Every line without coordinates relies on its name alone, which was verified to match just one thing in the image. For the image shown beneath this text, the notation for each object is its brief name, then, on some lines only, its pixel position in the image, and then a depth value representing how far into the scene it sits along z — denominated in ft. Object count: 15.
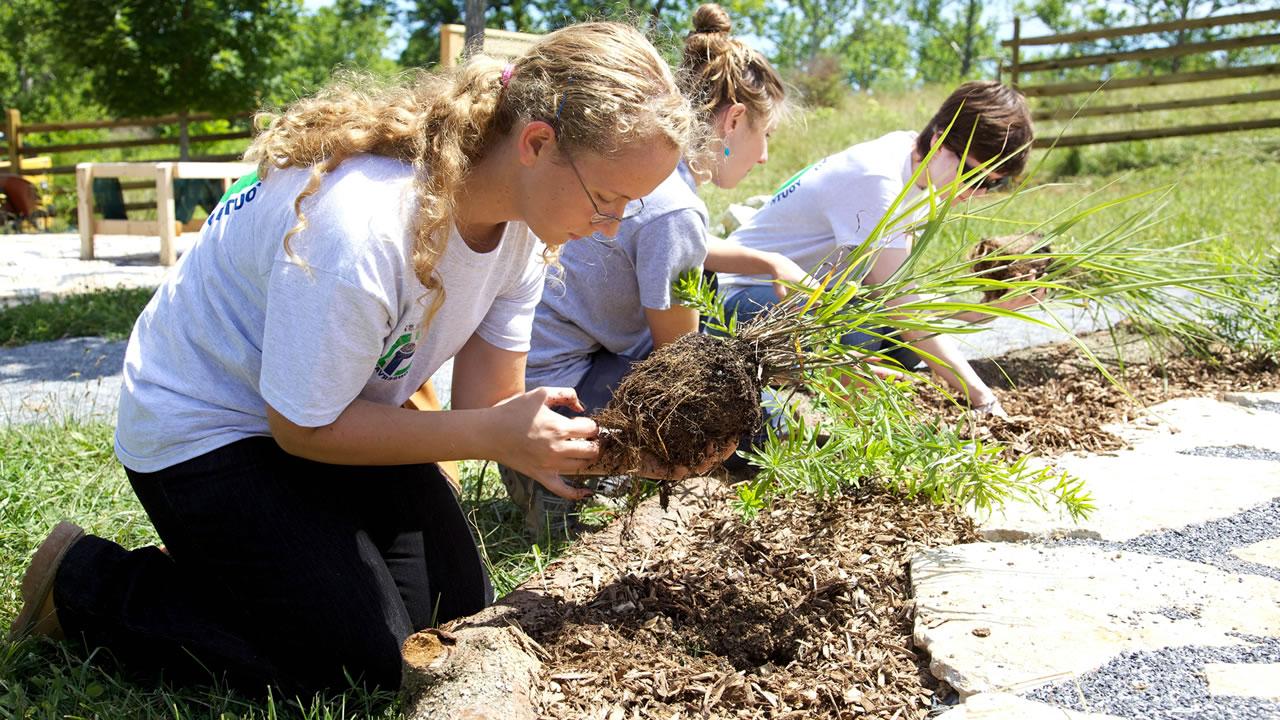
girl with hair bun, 8.64
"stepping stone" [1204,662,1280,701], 5.24
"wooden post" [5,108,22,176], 49.65
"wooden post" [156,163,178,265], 26.96
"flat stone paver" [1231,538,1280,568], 6.92
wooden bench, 27.20
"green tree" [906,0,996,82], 115.24
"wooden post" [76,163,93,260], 28.91
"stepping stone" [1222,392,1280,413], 10.80
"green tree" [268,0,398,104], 53.88
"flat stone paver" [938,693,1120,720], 5.16
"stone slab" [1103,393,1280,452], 9.62
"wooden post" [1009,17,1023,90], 42.13
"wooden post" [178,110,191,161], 44.24
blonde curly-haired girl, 5.68
